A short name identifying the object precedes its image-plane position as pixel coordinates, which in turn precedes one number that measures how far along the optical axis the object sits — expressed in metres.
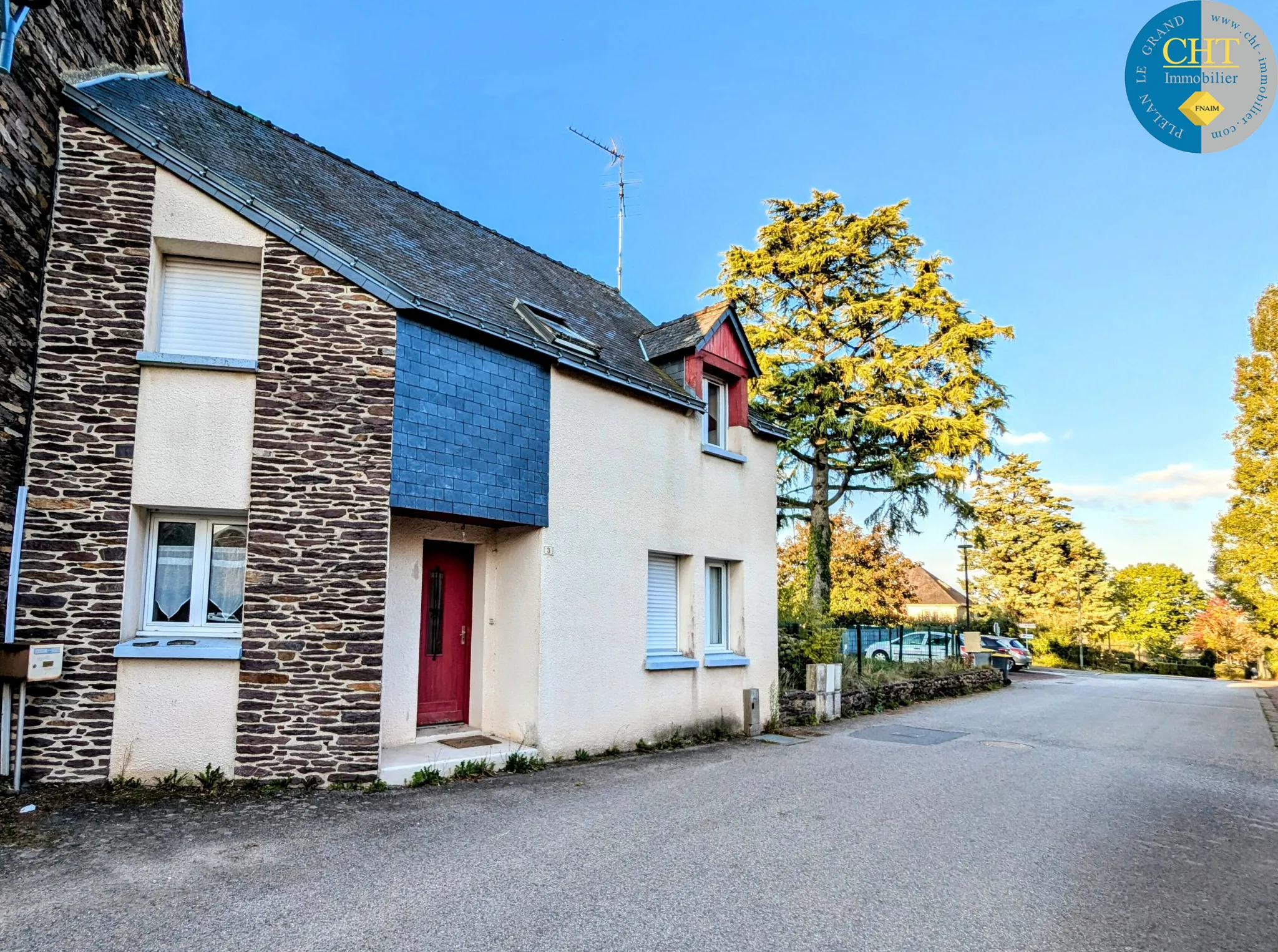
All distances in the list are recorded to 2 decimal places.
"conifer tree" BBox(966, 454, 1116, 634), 43.91
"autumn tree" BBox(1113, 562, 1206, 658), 60.25
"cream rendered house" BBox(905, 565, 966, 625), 52.62
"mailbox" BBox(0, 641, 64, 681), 6.41
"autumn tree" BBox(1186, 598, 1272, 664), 34.12
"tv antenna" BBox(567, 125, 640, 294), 17.00
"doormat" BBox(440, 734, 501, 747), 8.71
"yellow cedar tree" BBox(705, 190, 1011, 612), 20.44
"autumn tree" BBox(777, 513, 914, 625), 32.62
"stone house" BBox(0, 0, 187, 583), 6.84
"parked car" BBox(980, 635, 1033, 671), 29.42
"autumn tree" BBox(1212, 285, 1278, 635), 25.50
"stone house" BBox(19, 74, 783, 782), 7.10
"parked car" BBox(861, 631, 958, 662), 21.48
